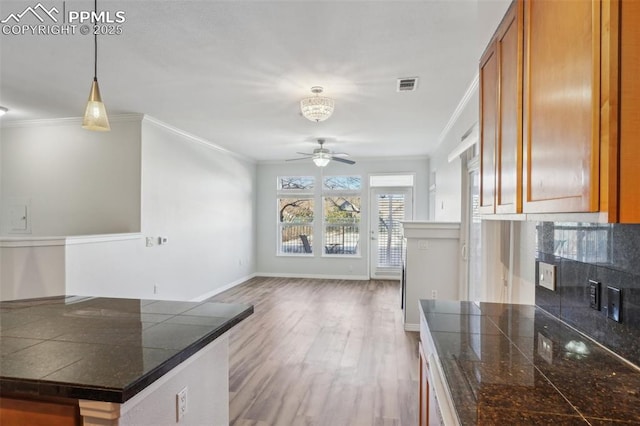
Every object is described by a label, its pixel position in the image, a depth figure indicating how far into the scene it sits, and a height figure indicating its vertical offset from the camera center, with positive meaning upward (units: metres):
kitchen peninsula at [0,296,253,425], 0.92 -0.46
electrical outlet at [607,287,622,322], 1.11 -0.29
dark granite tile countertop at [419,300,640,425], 0.85 -0.49
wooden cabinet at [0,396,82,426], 0.95 -0.58
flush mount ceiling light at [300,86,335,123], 3.21 +1.03
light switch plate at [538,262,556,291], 1.56 -0.28
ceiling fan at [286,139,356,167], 5.23 +0.90
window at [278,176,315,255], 7.57 -0.02
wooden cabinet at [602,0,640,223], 0.73 +0.23
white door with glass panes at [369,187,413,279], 7.19 -0.27
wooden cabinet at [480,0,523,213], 1.29 +0.44
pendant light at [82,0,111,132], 1.87 +0.55
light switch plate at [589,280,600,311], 1.23 -0.29
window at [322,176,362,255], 7.36 +0.00
